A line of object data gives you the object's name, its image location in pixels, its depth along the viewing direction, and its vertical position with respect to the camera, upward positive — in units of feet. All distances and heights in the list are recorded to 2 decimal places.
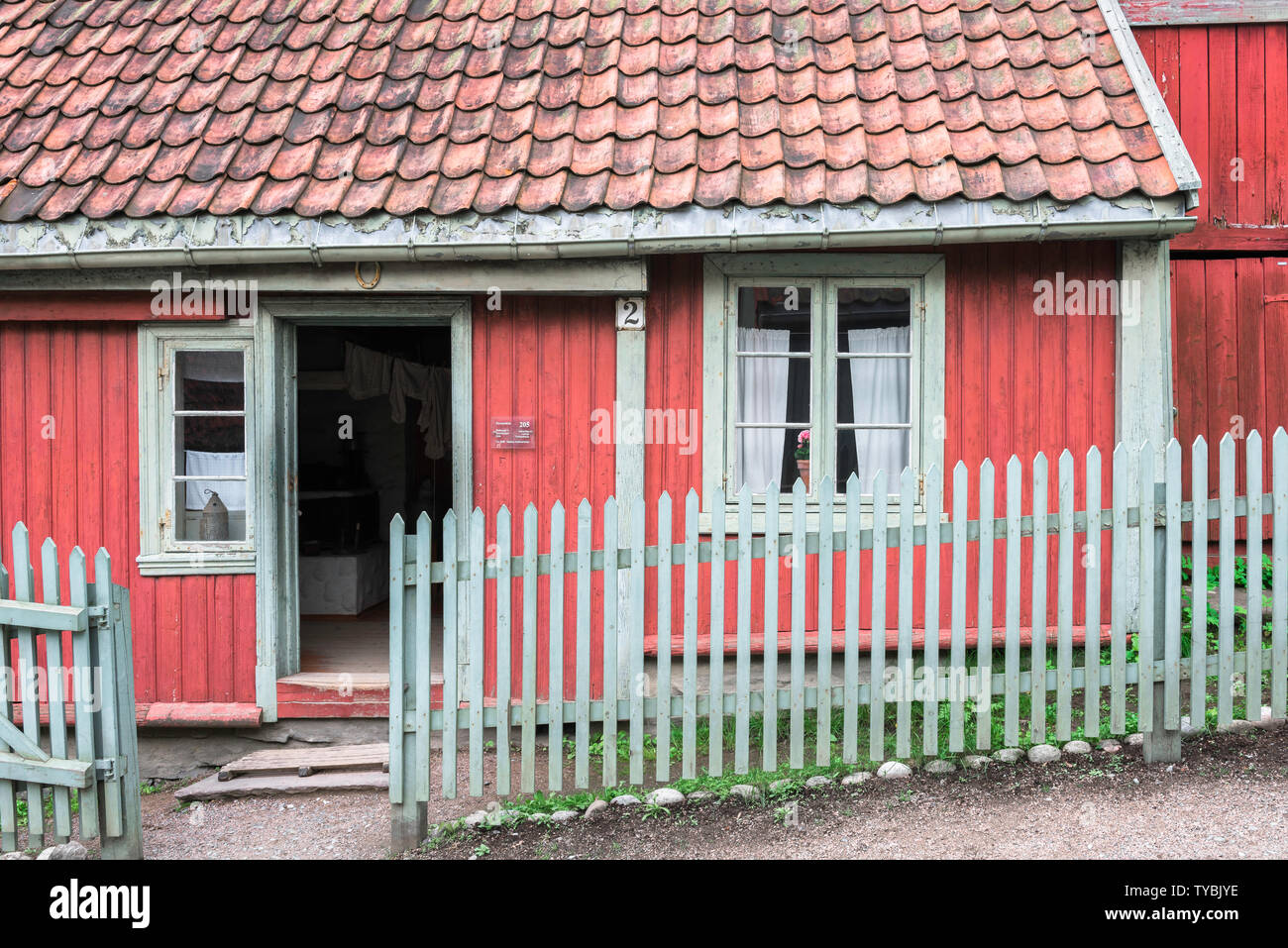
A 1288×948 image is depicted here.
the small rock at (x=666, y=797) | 15.11 -4.96
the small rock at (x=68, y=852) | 14.12 -5.33
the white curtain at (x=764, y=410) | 19.76 +1.14
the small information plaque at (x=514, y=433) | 19.62 +0.73
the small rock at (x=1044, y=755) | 15.83 -4.59
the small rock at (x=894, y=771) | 15.53 -4.72
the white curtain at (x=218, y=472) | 20.34 +0.04
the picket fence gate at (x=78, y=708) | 13.37 -3.18
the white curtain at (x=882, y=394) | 19.65 +1.41
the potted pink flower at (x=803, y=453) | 19.75 +0.29
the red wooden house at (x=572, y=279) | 18.17 +3.63
